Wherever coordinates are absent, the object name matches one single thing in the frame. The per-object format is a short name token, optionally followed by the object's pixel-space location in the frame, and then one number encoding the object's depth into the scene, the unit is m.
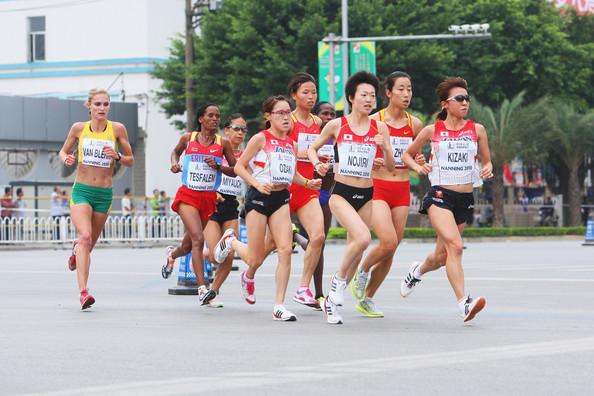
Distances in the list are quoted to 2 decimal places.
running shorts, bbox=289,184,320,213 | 12.73
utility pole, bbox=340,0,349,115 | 41.00
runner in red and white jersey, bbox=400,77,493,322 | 11.86
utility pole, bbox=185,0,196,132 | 40.31
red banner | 61.56
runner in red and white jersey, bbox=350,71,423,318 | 12.21
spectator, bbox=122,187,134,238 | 38.41
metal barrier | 36.22
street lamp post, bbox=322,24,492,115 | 38.50
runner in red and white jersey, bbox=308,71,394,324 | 11.91
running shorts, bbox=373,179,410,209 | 12.32
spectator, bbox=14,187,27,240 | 38.31
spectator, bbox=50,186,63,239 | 37.78
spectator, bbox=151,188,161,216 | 41.75
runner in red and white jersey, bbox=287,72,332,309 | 12.58
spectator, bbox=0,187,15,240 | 36.06
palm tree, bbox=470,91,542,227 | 49.75
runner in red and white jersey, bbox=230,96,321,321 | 12.31
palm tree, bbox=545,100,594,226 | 51.72
